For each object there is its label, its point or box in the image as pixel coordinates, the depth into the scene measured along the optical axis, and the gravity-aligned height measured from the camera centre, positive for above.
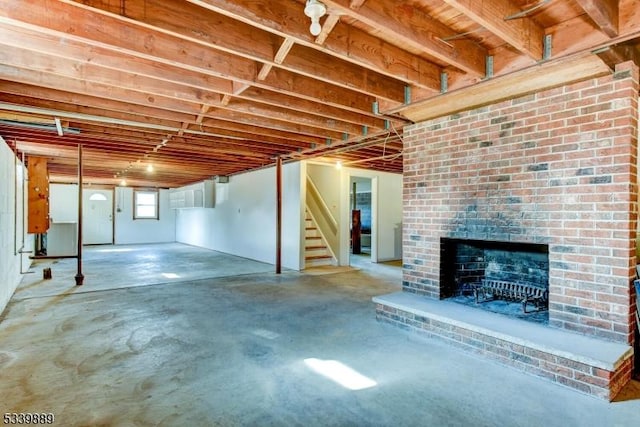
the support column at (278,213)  6.82 +0.02
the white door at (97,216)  12.32 -0.12
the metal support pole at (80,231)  5.59 -0.31
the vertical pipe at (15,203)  5.09 +0.15
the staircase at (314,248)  7.78 -0.85
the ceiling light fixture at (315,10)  1.80 +1.14
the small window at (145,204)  13.27 +0.37
